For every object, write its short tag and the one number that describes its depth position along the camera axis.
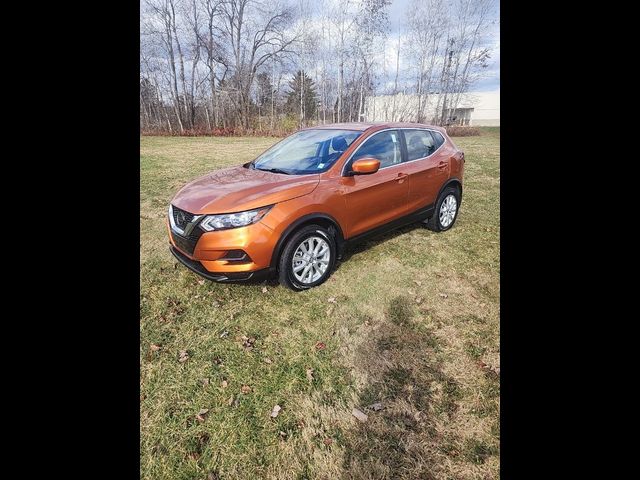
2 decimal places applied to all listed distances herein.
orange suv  2.82
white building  29.16
